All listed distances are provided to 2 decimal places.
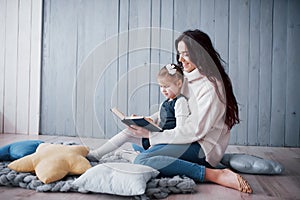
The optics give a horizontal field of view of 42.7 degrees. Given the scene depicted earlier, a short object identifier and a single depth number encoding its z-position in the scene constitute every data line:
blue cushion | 2.02
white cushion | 1.49
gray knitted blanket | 1.54
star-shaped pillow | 1.61
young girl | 1.84
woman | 1.75
